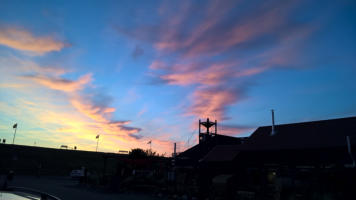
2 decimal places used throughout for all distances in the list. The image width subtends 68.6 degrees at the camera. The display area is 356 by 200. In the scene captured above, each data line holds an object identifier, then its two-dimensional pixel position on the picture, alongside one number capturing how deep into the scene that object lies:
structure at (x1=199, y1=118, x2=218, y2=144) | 38.31
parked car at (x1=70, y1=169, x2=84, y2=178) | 48.32
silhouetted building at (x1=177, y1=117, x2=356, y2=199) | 16.59
